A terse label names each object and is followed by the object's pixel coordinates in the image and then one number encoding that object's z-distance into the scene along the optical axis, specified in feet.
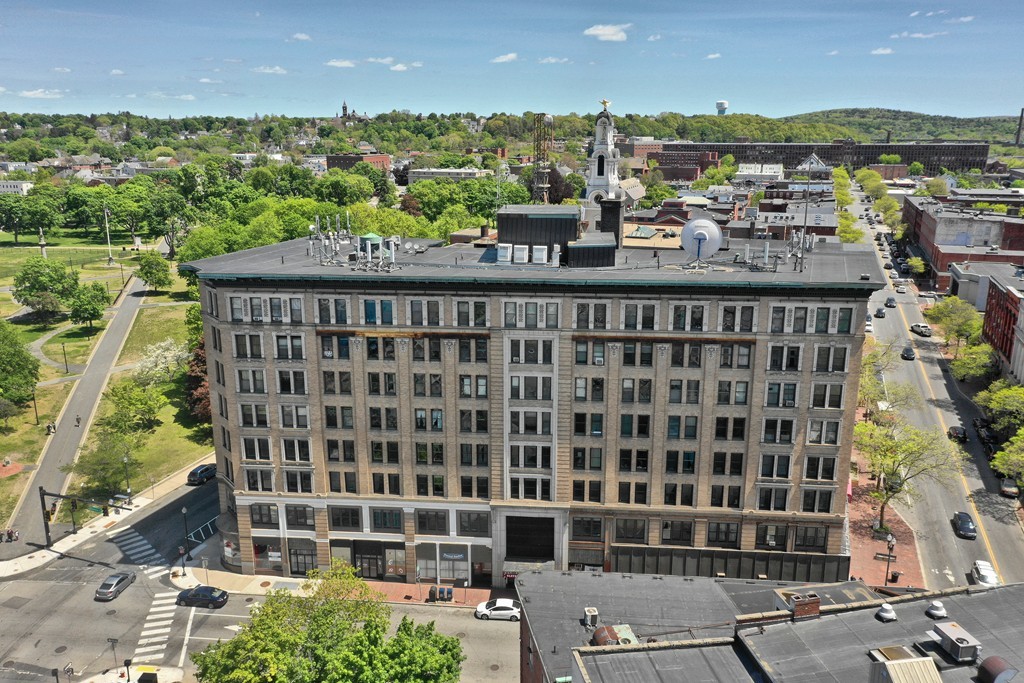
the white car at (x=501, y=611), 212.23
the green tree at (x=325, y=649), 135.33
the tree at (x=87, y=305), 493.77
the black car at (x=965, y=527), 249.14
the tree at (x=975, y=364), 364.58
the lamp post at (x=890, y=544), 231.01
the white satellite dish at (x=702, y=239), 221.87
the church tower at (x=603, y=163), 522.06
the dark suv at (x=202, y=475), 310.65
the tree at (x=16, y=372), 365.81
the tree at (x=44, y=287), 507.30
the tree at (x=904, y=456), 253.85
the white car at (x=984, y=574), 218.18
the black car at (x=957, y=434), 317.42
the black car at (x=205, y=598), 221.05
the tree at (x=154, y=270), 569.23
